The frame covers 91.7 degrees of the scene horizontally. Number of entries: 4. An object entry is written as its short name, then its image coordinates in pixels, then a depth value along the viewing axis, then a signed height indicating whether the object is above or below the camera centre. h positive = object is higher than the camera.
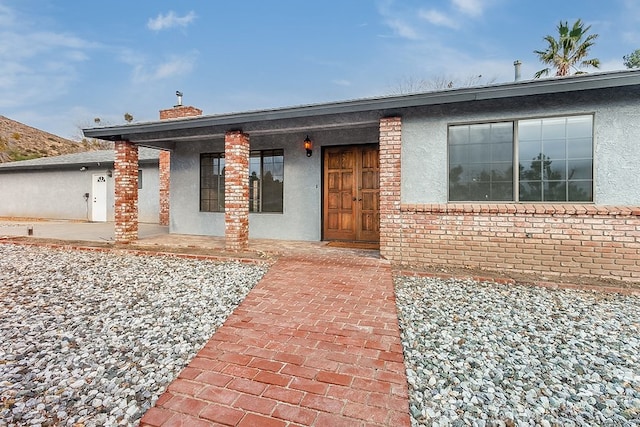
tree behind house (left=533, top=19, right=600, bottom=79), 14.73 +7.85
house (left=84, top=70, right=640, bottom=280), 4.43 +0.69
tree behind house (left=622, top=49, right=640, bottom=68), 17.46 +8.63
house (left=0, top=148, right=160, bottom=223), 13.92 +0.95
